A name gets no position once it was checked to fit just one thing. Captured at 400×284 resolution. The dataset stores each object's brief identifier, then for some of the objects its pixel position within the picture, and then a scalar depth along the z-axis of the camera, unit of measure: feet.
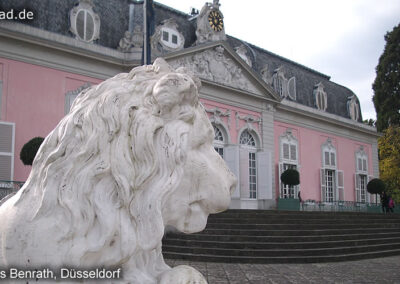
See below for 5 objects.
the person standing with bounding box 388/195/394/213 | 64.05
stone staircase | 25.35
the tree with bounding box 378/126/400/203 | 76.07
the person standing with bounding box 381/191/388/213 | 63.87
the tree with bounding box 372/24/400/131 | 83.30
